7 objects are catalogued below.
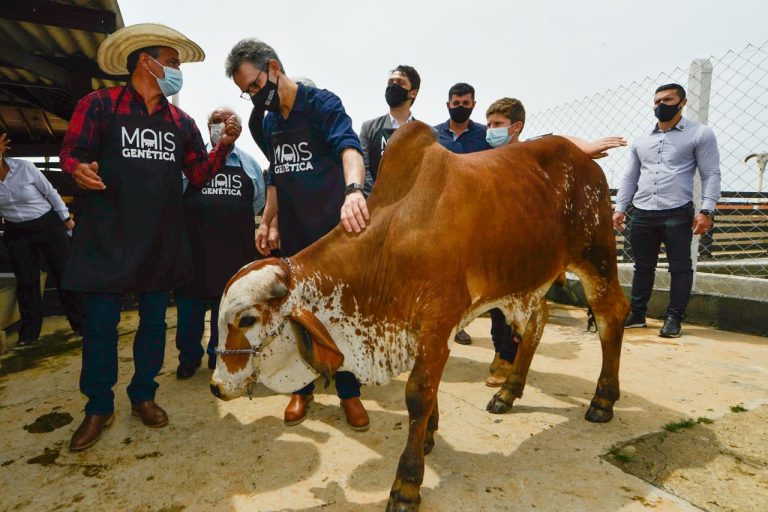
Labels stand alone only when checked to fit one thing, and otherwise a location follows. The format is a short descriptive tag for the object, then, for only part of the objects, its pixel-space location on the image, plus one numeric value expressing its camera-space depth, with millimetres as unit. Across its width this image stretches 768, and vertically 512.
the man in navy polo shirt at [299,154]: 2590
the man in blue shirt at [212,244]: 3732
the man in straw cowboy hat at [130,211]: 2650
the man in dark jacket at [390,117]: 4102
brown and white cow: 2037
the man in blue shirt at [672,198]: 4660
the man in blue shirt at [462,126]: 4113
